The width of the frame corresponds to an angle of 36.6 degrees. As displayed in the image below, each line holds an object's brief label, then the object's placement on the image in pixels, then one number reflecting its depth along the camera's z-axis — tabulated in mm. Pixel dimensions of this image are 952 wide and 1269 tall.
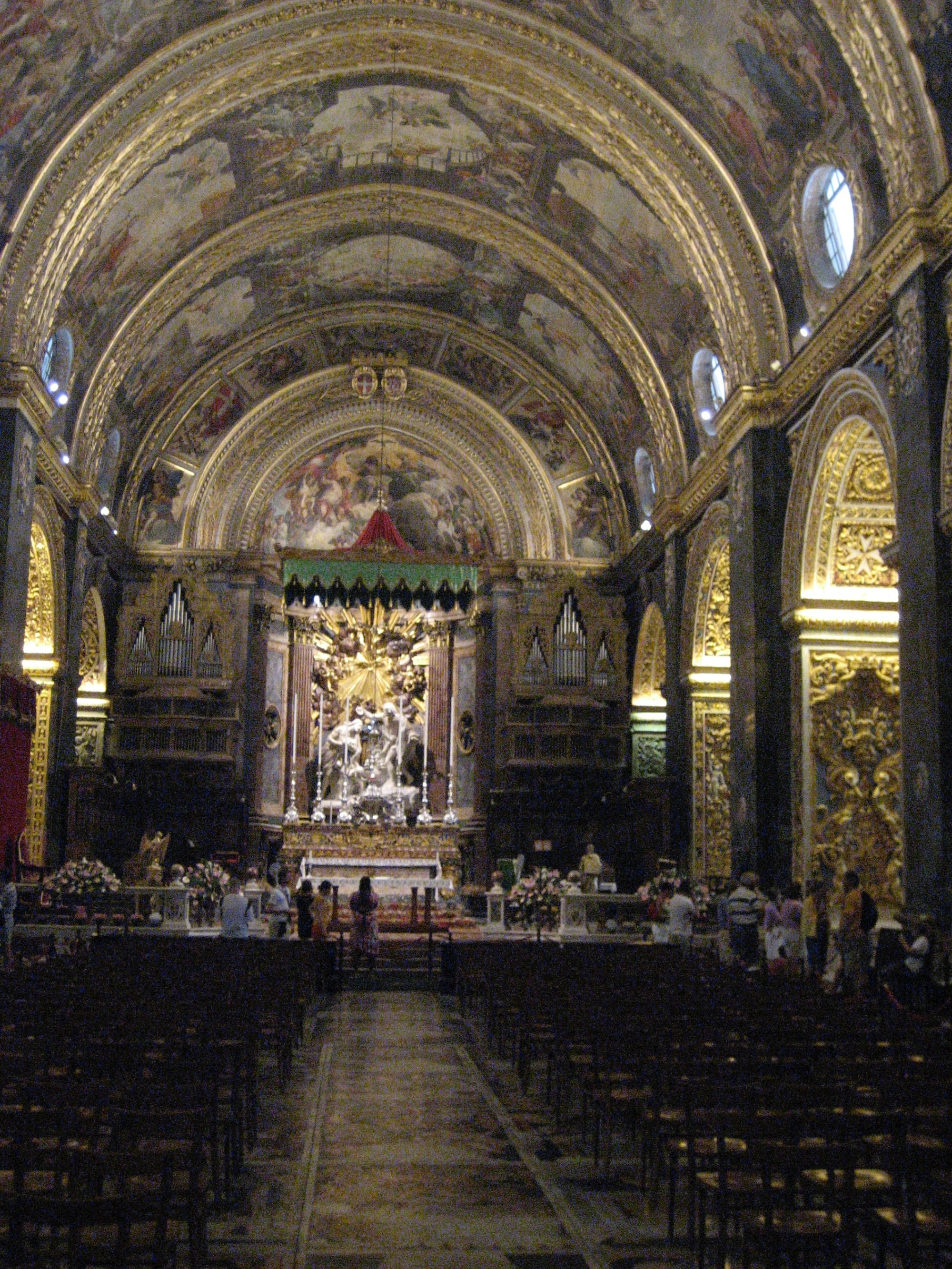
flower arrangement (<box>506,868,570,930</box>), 21938
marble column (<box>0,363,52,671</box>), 19391
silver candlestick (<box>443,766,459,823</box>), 29828
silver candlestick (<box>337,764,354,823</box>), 30688
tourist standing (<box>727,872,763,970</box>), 16328
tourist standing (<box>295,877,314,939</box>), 18969
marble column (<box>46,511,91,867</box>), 23094
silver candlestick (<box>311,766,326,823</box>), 29750
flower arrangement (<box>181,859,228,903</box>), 22172
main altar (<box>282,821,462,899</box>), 27828
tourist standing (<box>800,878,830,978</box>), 15258
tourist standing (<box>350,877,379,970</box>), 19297
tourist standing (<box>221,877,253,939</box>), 18094
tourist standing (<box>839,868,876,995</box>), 13633
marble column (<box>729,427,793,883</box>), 19531
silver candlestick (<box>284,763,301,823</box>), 29547
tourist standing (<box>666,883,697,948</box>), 17203
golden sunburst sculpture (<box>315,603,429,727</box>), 33031
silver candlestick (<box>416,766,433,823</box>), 30109
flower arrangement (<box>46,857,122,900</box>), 19750
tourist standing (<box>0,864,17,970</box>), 15867
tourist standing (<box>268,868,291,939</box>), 19516
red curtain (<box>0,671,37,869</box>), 18828
